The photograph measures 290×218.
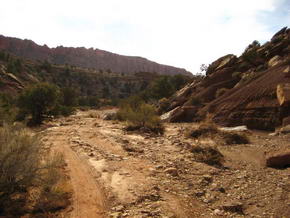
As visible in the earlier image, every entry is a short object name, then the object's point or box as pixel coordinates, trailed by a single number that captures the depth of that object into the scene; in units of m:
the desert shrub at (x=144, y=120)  17.56
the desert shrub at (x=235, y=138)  12.99
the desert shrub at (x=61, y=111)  25.74
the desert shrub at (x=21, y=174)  5.58
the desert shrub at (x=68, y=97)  45.38
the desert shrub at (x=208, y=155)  9.69
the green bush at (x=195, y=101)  23.97
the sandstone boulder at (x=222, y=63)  28.52
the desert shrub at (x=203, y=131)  14.64
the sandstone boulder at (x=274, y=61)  21.38
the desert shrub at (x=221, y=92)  23.07
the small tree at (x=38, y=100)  23.47
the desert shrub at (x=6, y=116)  14.19
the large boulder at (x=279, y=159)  8.60
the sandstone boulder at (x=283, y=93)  14.58
